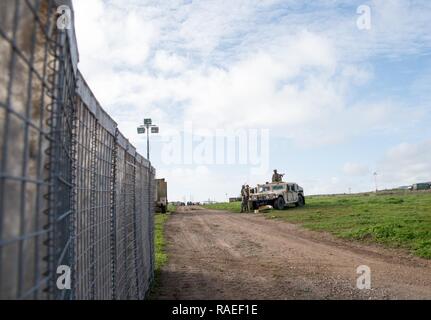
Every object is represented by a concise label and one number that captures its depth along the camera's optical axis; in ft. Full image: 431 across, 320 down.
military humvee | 117.80
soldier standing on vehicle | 132.16
